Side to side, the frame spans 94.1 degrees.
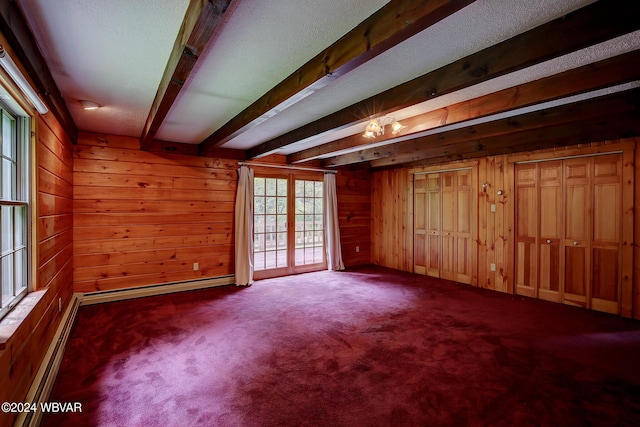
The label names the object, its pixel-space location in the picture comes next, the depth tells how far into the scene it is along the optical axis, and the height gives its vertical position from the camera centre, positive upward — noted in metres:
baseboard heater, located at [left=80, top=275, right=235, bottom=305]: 4.00 -1.16
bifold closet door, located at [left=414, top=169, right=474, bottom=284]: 5.14 -0.27
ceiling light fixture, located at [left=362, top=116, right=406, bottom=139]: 2.90 +0.85
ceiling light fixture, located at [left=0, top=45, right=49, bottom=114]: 1.38 +0.70
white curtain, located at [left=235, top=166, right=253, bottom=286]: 4.97 -0.36
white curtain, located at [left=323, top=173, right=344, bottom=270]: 6.06 -0.19
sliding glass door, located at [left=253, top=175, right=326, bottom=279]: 5.40 -0.29
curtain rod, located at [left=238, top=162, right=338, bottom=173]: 5.12 +0.81
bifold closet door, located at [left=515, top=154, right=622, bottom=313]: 3.68 -0.28
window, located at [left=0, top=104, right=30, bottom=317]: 1.82 +0.03
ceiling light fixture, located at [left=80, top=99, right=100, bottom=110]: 2.79 +1.02
